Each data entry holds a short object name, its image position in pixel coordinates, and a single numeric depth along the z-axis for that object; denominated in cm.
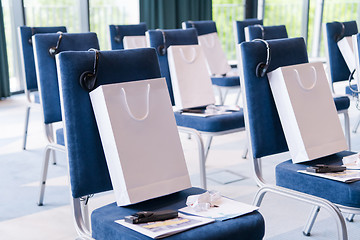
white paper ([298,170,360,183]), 182
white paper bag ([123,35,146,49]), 432
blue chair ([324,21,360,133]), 379
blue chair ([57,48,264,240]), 166
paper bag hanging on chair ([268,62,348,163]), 205
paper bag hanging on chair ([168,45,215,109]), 315
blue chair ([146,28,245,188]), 288
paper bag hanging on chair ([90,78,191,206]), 167
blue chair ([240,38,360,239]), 186
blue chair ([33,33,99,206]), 272
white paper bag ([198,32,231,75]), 461
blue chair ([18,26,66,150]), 355
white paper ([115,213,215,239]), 144
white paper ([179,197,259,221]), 158
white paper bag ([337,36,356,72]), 359
